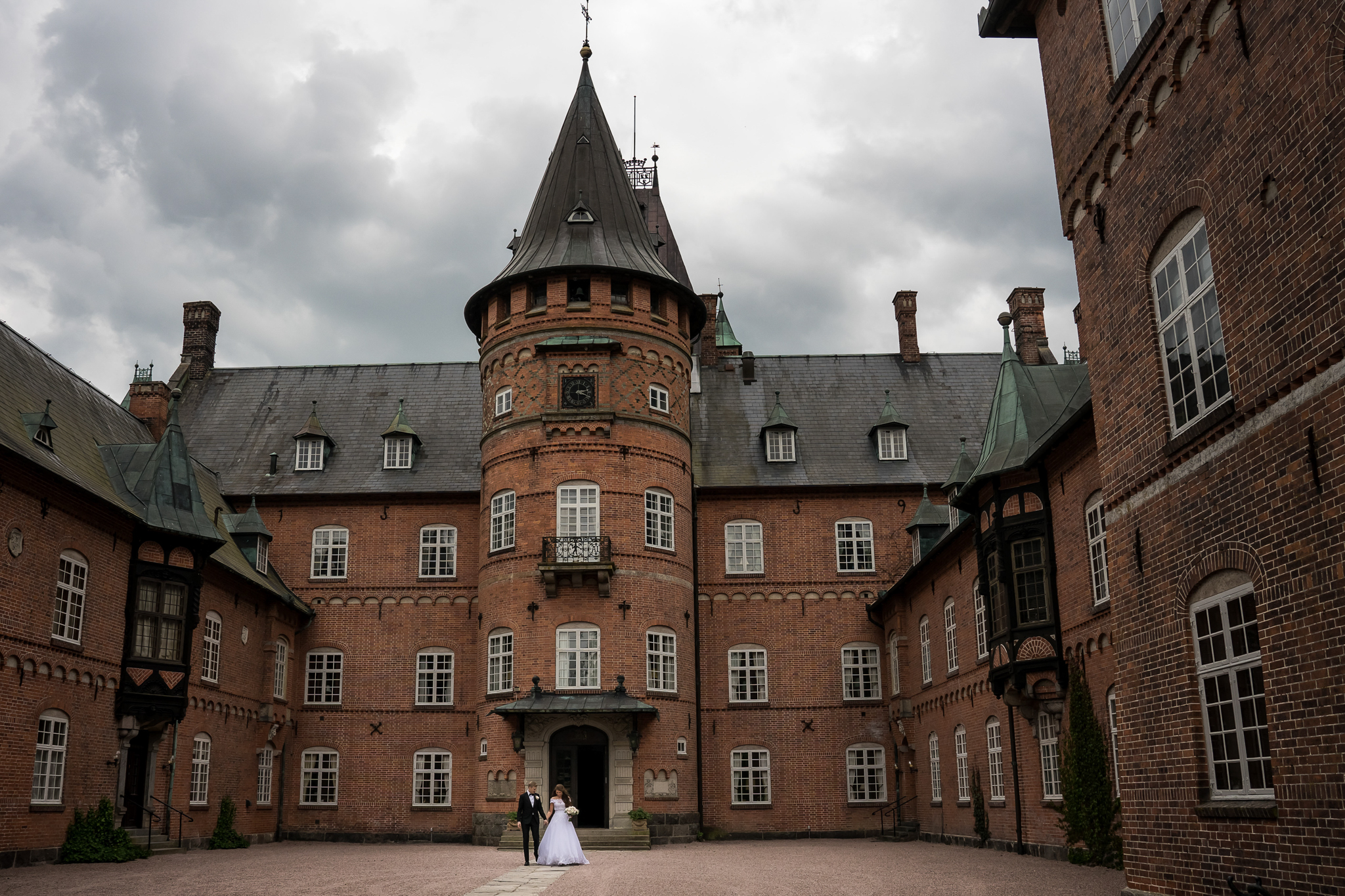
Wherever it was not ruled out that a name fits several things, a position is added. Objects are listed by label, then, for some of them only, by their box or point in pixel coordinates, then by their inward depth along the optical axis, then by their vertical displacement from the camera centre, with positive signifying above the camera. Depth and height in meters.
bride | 20.34 -2.05
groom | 20.70 -1.56
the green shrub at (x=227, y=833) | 26.84 -2.37
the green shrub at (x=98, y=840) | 20.86 -1.94
